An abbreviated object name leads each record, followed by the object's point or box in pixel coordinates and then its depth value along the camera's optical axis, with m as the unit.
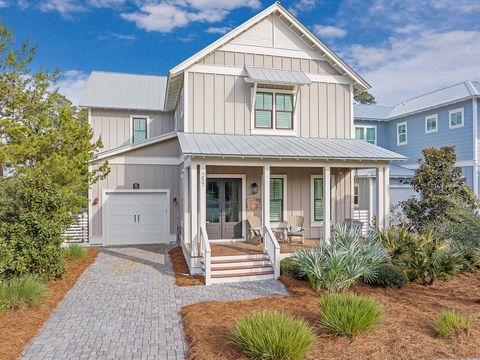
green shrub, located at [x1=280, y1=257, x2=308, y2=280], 9.16
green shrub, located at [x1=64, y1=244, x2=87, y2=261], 11.38
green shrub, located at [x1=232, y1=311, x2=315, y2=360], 4.63
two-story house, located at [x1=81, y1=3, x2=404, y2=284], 10.30
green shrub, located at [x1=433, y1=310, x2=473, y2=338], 5.46
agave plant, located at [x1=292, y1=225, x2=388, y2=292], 7.88
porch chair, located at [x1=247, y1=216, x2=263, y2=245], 11.84
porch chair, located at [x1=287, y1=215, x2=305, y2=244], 11.67
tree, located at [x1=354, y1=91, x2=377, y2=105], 43.79
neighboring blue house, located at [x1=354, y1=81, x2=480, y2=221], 18.55
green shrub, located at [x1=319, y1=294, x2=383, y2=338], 5.41
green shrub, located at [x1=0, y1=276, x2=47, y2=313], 6.75
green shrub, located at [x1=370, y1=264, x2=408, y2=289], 8.45
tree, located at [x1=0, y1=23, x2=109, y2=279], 8.66
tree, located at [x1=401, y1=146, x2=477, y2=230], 12.59
